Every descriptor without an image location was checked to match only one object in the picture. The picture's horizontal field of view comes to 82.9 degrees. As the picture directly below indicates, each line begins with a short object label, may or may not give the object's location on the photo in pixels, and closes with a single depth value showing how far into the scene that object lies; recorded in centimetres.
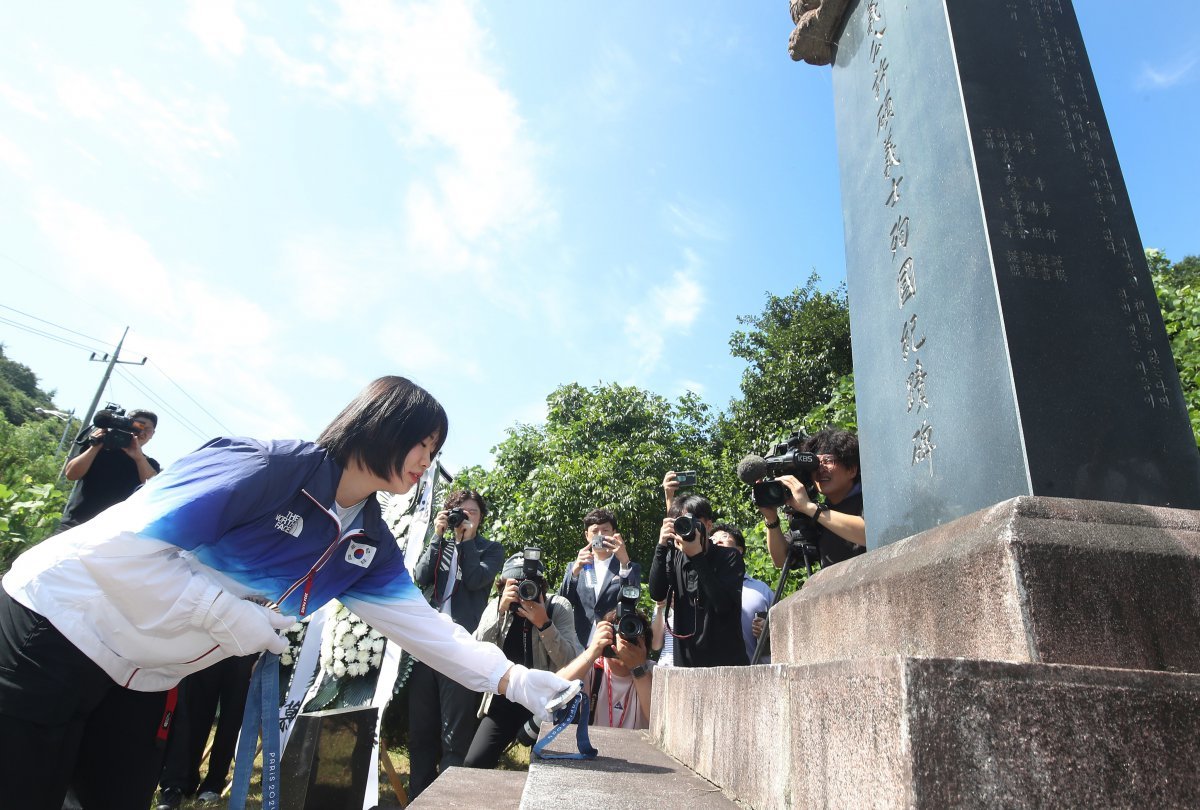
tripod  325
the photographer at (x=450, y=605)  425
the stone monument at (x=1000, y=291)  191
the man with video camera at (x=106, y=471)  439
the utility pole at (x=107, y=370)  2167
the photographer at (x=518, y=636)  363
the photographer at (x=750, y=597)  426
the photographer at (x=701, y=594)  360
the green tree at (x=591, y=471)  1138
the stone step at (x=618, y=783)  181
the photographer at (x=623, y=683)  366
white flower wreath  446
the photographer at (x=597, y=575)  496
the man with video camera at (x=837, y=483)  333
